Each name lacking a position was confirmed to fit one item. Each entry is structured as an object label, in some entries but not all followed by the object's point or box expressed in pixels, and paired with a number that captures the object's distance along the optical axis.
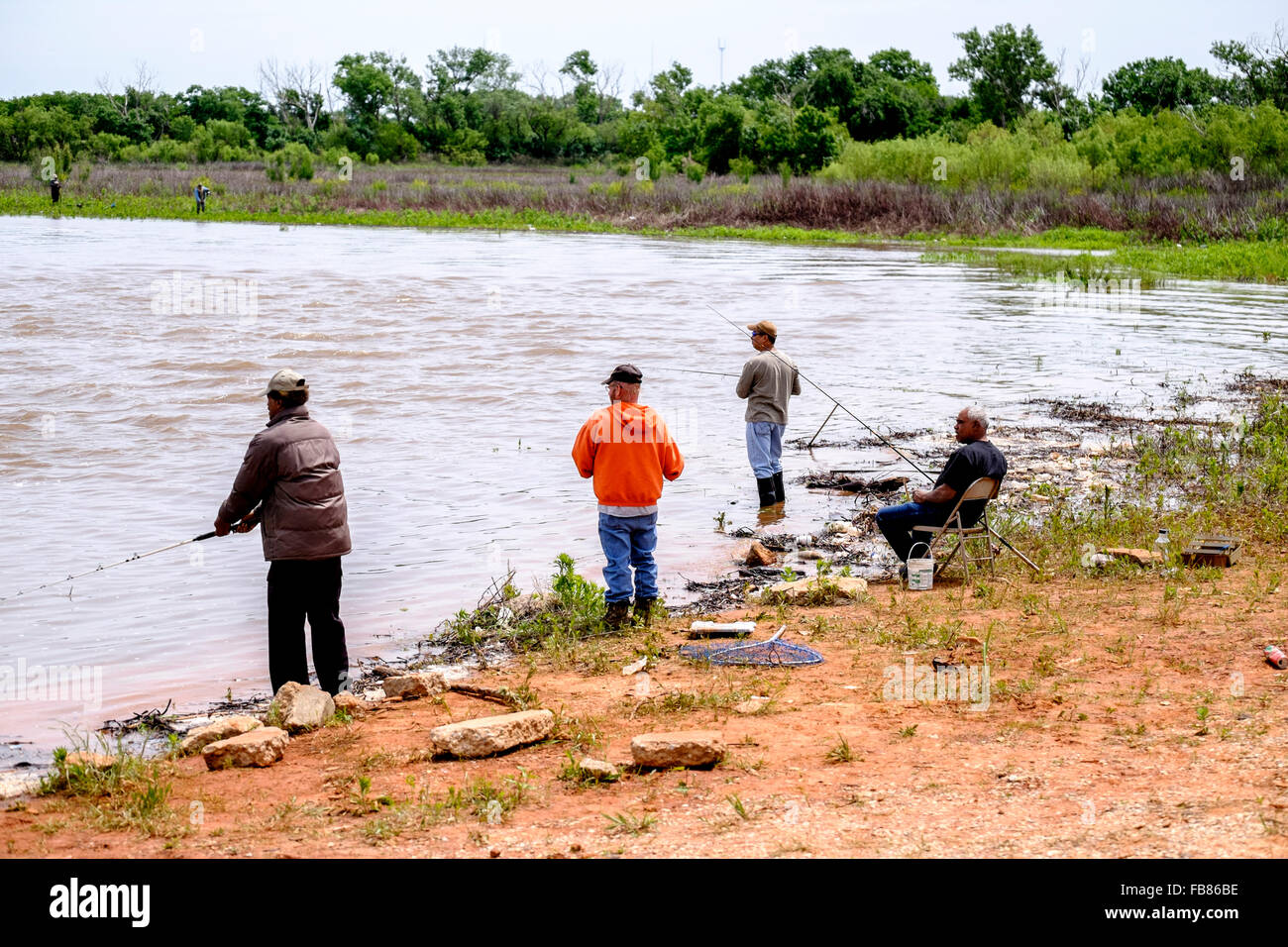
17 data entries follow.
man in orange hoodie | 8.60
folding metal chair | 9.20
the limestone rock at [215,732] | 6.66
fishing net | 7.73
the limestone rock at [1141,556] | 9.41
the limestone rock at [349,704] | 7.23
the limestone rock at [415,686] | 7.52
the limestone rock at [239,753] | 6.33
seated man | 9.31
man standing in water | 11.81
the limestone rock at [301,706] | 6.91
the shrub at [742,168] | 63.00
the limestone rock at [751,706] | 6.85
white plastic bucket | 9.37
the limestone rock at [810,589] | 9.26
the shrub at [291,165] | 70.34
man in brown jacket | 7.27
